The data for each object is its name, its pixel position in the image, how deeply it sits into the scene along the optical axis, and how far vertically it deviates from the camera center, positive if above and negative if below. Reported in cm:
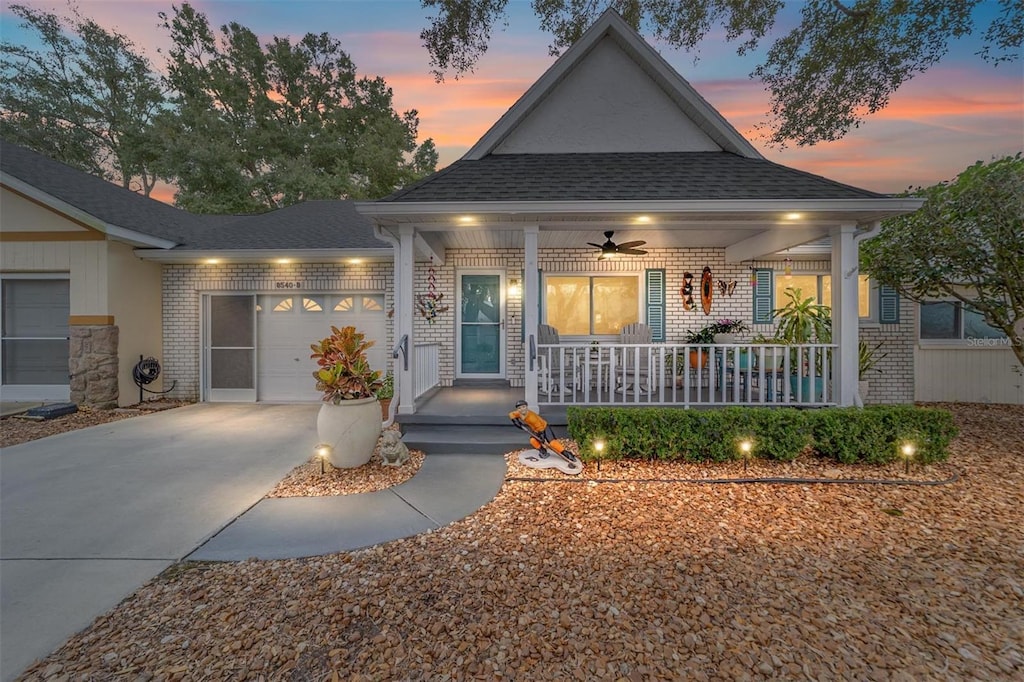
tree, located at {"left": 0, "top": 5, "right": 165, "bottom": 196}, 1644 +1008
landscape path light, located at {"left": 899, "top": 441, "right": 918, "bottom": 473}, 448 -119
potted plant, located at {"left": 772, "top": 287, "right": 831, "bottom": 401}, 612 +20
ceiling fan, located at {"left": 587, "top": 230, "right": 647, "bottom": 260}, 640 +146
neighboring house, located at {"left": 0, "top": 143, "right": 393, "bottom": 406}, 750 +98
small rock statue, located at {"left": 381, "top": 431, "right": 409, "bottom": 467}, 464 -121
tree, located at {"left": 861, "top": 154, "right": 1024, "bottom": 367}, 580 +145
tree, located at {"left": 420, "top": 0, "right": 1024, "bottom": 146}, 912 +706
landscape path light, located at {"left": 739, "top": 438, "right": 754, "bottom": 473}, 447 -113
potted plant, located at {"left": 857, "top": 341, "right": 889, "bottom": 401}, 781 -39
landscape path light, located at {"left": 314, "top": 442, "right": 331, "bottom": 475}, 449 -117
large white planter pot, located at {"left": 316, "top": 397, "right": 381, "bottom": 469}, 446 -96
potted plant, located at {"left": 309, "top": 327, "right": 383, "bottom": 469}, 447 -67
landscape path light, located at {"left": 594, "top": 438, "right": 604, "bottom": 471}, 449 -113
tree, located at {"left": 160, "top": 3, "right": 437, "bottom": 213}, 1547 +890
